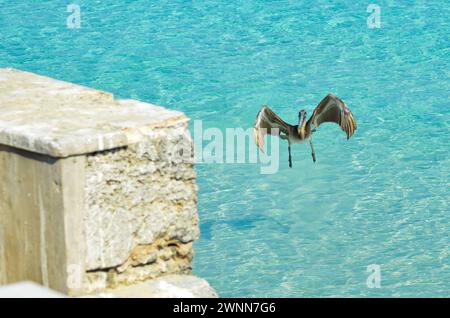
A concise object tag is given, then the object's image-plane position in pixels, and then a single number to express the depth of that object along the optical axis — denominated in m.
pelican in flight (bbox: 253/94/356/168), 13.07
